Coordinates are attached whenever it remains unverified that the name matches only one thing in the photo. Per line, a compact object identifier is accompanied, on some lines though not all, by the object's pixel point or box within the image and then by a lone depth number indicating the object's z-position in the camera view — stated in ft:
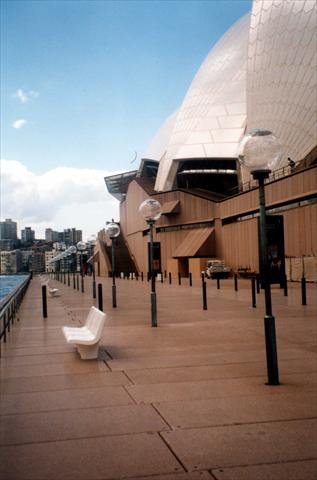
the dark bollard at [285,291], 68.32
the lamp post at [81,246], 110.73
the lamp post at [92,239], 122.11
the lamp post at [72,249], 150.41
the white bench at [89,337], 27.22
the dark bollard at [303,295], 54.96
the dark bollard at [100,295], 50.44
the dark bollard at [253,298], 53.90
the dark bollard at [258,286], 76.66
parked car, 130.82
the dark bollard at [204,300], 52.87
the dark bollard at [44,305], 51.46
